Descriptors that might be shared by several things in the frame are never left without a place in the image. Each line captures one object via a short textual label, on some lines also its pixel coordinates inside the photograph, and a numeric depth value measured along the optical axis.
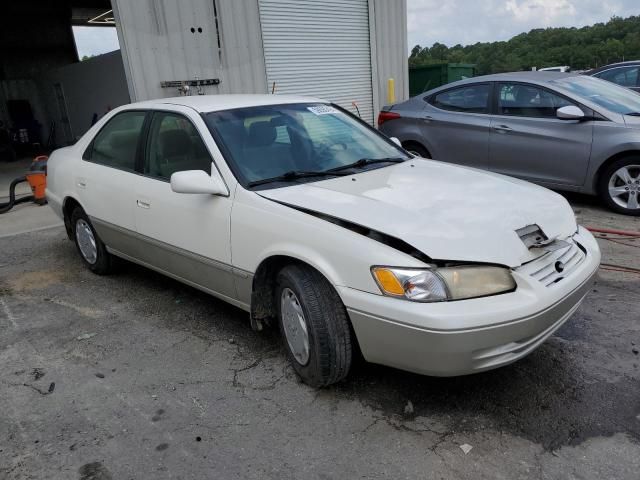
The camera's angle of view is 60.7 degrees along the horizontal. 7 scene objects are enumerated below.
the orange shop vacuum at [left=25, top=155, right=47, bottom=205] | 8.14
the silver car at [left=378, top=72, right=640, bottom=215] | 5.77
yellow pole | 11.84
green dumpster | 13.80
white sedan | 2.44
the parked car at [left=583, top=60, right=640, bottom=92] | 10.31
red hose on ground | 5.08
